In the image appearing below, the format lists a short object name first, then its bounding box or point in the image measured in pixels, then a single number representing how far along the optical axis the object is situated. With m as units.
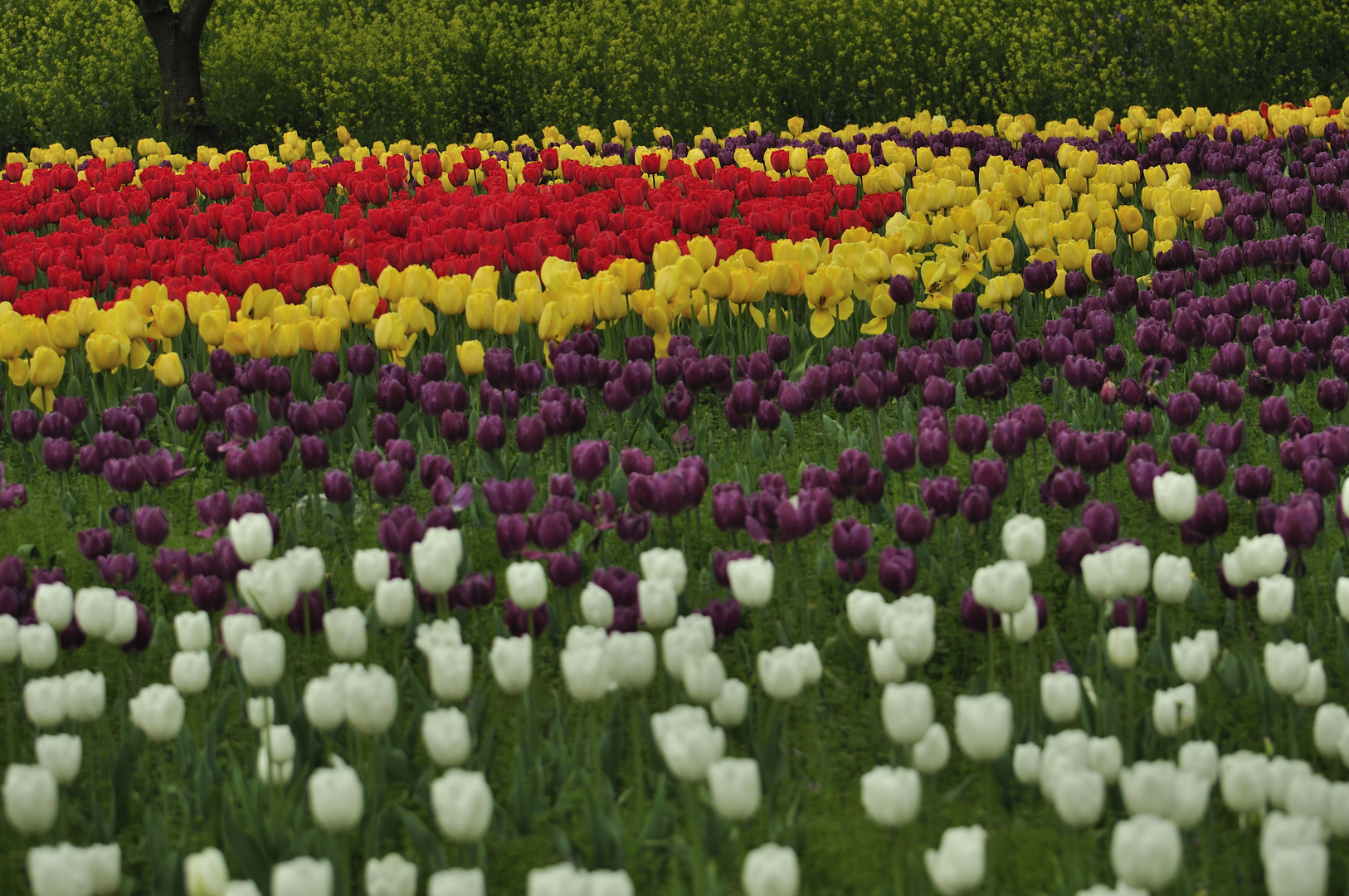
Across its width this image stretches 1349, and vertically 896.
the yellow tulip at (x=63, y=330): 12.09
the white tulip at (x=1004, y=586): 6.28
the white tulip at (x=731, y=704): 5.99
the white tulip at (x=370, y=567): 6.81
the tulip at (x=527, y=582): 6.56
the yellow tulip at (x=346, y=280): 12.94
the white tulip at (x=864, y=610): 6.55
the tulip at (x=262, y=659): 5.98
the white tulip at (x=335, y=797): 5.09
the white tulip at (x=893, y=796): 4.98
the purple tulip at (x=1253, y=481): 8.01
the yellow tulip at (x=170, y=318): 12.53
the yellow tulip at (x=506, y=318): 12.25
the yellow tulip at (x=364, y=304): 12.60
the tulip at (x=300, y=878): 4.54
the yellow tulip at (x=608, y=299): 12.30
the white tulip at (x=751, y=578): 6.61
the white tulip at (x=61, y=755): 5.72
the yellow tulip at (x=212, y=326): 12.16
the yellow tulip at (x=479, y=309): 12.34
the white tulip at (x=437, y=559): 6.60
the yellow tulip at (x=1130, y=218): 15.34
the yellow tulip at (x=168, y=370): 11.70
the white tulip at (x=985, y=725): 5.27
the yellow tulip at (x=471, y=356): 11.50
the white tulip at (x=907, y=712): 5.35
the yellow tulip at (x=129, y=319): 12.16
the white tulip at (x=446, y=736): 5.49
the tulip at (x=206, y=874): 4.74
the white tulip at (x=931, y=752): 5.50
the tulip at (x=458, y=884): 4.53
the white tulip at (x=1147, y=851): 4.48
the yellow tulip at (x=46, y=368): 11.46
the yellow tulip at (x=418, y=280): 12.90
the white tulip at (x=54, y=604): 6.77
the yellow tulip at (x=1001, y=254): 13.82
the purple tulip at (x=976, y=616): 7.05
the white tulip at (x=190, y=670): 6.41
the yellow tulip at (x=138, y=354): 12.53
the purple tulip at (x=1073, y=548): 7.12
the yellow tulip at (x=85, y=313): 12.52
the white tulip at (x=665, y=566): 6.67
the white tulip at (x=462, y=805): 4.97
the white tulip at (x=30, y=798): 5.28
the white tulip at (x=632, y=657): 6.01
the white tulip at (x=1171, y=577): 6.57
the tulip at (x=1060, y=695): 5.91
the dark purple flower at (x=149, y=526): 8.05
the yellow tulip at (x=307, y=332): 11.71
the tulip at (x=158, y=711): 6.12
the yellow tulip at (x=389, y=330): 11.93
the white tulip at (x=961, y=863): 4.55
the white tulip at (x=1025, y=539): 6.76
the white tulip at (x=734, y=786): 4.97
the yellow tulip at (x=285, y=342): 11.59
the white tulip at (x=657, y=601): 6.42
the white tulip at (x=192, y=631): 6.60
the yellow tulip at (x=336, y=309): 12.55
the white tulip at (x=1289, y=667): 5.86
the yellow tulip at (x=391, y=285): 12.84
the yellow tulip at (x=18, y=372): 11.54
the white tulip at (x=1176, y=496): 7.15
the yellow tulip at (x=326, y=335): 11.76
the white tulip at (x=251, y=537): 6.98
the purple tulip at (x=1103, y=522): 7.32
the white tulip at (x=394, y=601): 6.44
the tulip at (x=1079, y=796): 5.01
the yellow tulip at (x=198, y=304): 12.51
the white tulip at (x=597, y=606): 6.58
